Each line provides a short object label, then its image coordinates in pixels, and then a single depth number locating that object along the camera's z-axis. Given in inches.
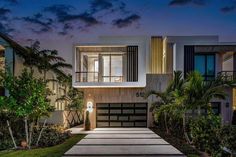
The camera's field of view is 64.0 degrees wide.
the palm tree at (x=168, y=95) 353.8
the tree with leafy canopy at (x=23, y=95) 278.5
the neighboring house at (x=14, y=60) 480.6
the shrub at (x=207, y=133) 231.5
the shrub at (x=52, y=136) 311.9
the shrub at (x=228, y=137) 202.1
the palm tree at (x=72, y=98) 593.3
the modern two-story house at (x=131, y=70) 502.7
